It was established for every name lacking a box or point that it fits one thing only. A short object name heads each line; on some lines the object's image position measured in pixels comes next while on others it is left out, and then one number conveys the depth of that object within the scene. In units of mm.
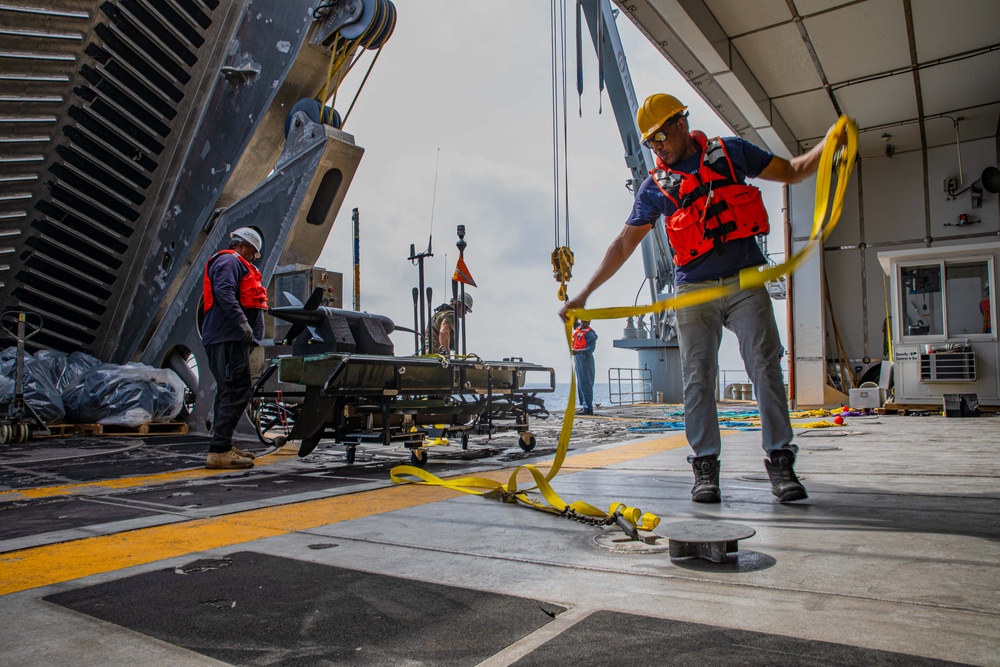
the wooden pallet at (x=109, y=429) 7617
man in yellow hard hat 2559
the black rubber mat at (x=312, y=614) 1145
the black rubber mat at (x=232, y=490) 3037
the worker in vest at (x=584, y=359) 12180
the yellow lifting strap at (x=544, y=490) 2064
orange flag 7621
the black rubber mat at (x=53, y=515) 2432
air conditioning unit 8156
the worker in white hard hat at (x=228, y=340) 4484
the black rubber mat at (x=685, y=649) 1012
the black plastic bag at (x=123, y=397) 7867
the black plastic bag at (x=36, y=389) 7458
